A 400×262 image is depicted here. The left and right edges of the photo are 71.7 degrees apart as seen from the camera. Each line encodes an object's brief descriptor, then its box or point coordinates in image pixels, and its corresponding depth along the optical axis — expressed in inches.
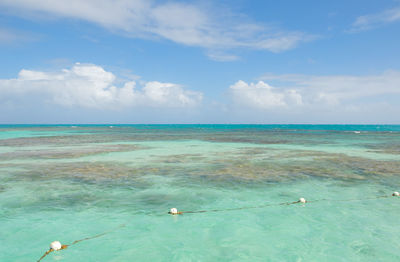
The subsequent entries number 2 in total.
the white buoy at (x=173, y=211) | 375.9
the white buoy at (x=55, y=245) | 279.3
